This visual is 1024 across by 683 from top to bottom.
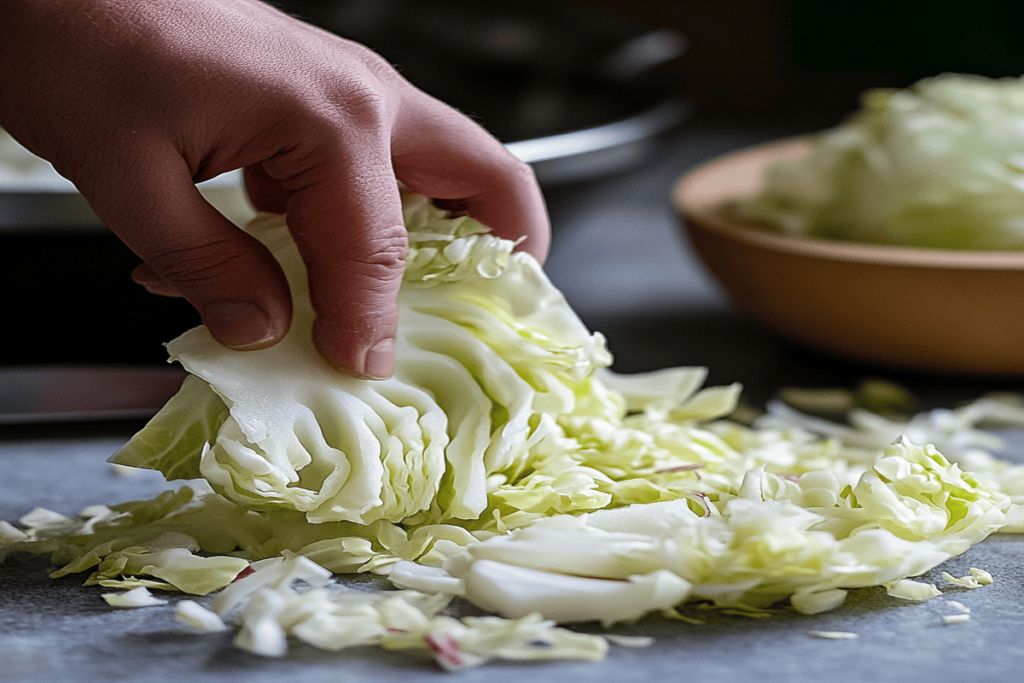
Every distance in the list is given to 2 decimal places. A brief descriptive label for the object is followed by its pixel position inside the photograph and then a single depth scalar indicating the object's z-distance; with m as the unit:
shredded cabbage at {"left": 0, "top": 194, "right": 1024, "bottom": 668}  0.55
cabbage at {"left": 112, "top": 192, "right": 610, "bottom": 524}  0.58
